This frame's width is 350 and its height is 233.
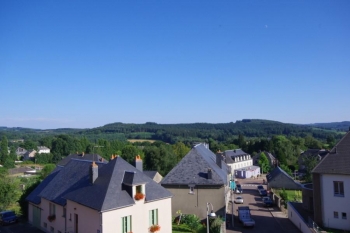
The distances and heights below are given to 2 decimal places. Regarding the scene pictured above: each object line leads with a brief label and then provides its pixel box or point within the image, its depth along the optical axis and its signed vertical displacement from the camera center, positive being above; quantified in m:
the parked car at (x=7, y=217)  26.48 -7.64
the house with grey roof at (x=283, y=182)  54.47 -9.74
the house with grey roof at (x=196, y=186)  29.67 -5.66
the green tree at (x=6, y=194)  34.72 -7.12
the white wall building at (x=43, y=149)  158.12 -8.08
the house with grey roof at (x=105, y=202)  18.73 -4.82
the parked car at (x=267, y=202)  39.72 -9.85
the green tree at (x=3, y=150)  116.22 -6.40
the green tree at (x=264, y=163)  90.50 -10.06
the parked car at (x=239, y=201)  42.00 -10.13
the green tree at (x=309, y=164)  60.41 -7.27
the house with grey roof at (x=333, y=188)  24.67 -5.18
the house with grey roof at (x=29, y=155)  141.49 -9.94
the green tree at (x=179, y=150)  80.38 -5.06
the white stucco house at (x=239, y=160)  83.75 -8.97
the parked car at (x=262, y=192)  50.23 -10.76
